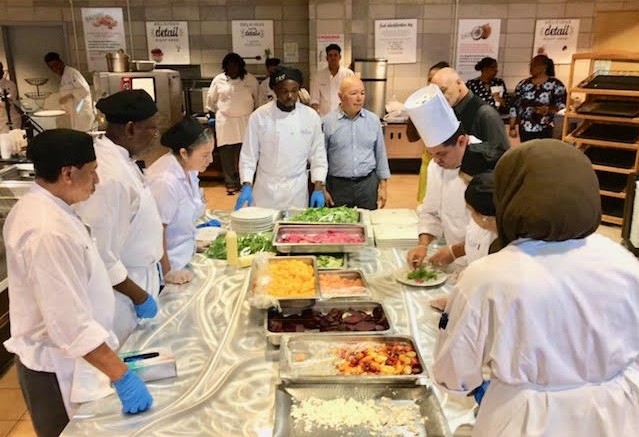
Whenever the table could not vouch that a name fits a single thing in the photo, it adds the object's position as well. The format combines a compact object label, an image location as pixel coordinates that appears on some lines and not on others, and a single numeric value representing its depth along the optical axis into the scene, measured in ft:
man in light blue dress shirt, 12.83
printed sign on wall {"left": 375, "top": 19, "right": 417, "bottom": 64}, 24.40
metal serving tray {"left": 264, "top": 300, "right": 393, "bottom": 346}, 6.63
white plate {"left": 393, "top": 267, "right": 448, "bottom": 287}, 7.58
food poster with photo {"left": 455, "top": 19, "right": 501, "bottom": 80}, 24.33
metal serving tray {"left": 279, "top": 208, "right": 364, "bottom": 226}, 9.54
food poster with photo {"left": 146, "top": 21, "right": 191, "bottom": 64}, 24.98
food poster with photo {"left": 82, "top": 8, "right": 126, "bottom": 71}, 25.00
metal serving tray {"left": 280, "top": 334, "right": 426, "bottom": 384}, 5.32
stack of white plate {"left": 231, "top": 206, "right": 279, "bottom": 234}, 9.73
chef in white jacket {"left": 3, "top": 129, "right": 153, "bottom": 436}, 5.07
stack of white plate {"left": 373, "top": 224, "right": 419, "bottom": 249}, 9.14
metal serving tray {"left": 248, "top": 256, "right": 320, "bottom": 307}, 6.60
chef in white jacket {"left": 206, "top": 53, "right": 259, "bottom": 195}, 22.30
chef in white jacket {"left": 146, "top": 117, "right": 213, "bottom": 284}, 8.29
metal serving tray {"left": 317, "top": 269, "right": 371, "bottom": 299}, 7.00
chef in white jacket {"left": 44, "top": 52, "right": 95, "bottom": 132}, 23.24
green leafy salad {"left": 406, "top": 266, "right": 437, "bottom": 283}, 7.73
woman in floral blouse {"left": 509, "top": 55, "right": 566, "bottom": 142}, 20.16
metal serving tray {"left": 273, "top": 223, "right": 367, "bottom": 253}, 8.61
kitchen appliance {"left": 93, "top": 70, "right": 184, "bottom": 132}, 20.06
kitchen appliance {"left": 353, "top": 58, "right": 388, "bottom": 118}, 23.38
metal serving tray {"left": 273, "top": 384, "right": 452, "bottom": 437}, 4.83
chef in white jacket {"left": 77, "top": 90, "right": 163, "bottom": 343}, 6.56
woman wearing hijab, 3.91
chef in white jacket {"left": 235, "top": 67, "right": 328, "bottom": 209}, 12.37
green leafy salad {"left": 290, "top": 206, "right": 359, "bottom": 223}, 9.83
